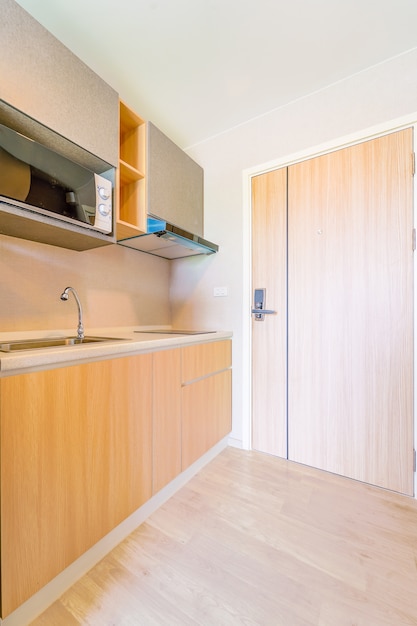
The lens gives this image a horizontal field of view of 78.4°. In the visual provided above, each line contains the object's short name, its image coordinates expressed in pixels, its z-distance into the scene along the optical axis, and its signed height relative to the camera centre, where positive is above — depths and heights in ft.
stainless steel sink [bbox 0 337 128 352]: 3.90 -0.48
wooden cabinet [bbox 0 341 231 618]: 2.54 -1.76
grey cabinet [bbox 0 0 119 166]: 3.35 +3.41
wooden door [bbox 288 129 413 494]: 4.81 +0.06
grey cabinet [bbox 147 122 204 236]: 5.48 +3.11
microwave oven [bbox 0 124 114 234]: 3.37 +1.95
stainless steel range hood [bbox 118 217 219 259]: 5.34 +1.71
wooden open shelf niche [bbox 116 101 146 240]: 5.23 +2.90
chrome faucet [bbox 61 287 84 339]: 4.80 -0.21
